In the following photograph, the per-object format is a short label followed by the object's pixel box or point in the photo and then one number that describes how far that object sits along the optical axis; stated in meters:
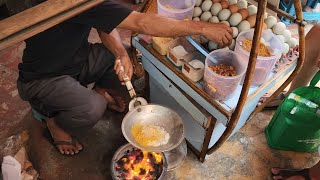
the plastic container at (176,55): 1.91
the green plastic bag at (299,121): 2.19
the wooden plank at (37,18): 0.67
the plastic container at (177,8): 2.04
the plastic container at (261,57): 1.78
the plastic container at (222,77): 1.72
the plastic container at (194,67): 1.84
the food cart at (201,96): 1.75
